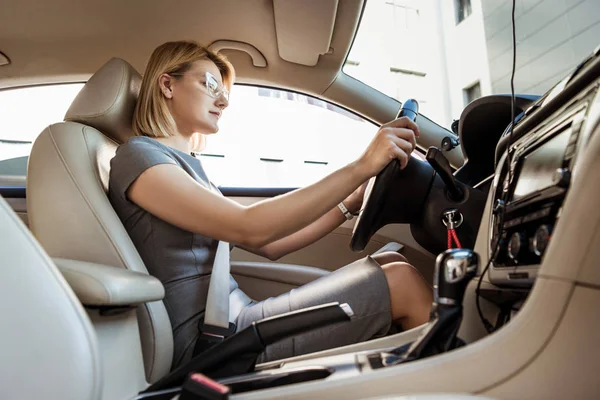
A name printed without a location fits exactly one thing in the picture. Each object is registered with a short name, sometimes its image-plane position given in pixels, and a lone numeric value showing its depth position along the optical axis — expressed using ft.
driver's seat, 2.98
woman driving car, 3.15
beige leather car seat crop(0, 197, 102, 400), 1.94
